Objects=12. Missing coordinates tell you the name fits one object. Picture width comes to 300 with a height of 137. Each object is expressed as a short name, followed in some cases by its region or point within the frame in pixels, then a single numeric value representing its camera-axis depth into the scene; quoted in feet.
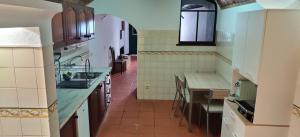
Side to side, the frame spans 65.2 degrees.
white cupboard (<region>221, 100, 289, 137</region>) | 7.38
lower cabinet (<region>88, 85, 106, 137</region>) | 10.69
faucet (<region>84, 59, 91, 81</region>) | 12.21
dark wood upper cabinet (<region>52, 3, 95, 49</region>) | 8.59
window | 16.22
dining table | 11.52
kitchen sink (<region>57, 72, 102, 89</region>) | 10.78
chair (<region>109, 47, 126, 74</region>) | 25.24
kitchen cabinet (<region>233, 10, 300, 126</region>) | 6.64
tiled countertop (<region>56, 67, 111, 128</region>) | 7.66
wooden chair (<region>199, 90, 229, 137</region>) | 11.46
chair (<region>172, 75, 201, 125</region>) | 13.24
